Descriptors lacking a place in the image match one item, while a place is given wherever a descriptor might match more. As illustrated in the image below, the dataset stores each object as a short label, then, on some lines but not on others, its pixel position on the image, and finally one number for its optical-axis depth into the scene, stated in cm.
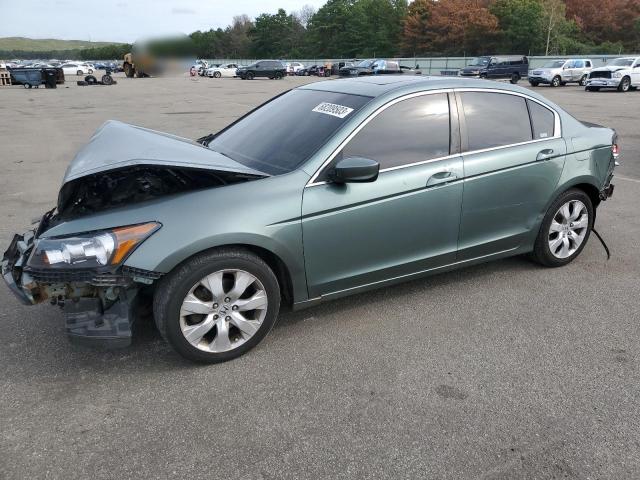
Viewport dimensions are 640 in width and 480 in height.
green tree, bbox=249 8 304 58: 8938
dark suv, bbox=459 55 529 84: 3872
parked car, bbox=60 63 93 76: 6431
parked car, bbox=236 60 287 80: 4969
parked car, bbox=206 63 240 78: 5324
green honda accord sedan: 293
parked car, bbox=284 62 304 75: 6332
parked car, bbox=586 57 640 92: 2769
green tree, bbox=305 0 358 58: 9431
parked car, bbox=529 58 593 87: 3192
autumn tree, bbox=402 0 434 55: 8069
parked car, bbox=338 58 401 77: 4000
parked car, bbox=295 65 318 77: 6112
